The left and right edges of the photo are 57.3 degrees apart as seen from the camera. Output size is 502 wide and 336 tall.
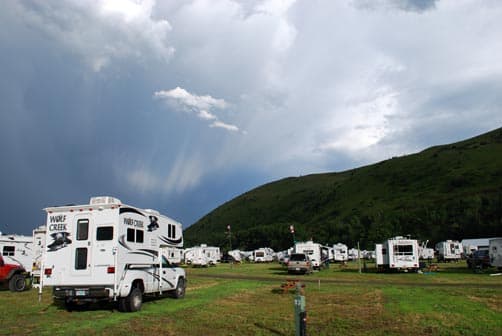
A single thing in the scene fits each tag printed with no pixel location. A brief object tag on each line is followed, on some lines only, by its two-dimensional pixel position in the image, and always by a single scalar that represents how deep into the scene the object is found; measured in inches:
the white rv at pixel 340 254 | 2682.1
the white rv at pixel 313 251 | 1720.0
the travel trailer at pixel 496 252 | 1370.6
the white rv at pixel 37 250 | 948.6
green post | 327.1
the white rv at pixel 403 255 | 1445.6
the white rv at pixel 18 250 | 928.9
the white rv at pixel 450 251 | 2450.8
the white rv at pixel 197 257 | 2261.3
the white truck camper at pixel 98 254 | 553.6
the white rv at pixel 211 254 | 2364.7
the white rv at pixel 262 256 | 3038.9
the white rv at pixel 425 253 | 2426.2
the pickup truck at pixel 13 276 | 882.1
